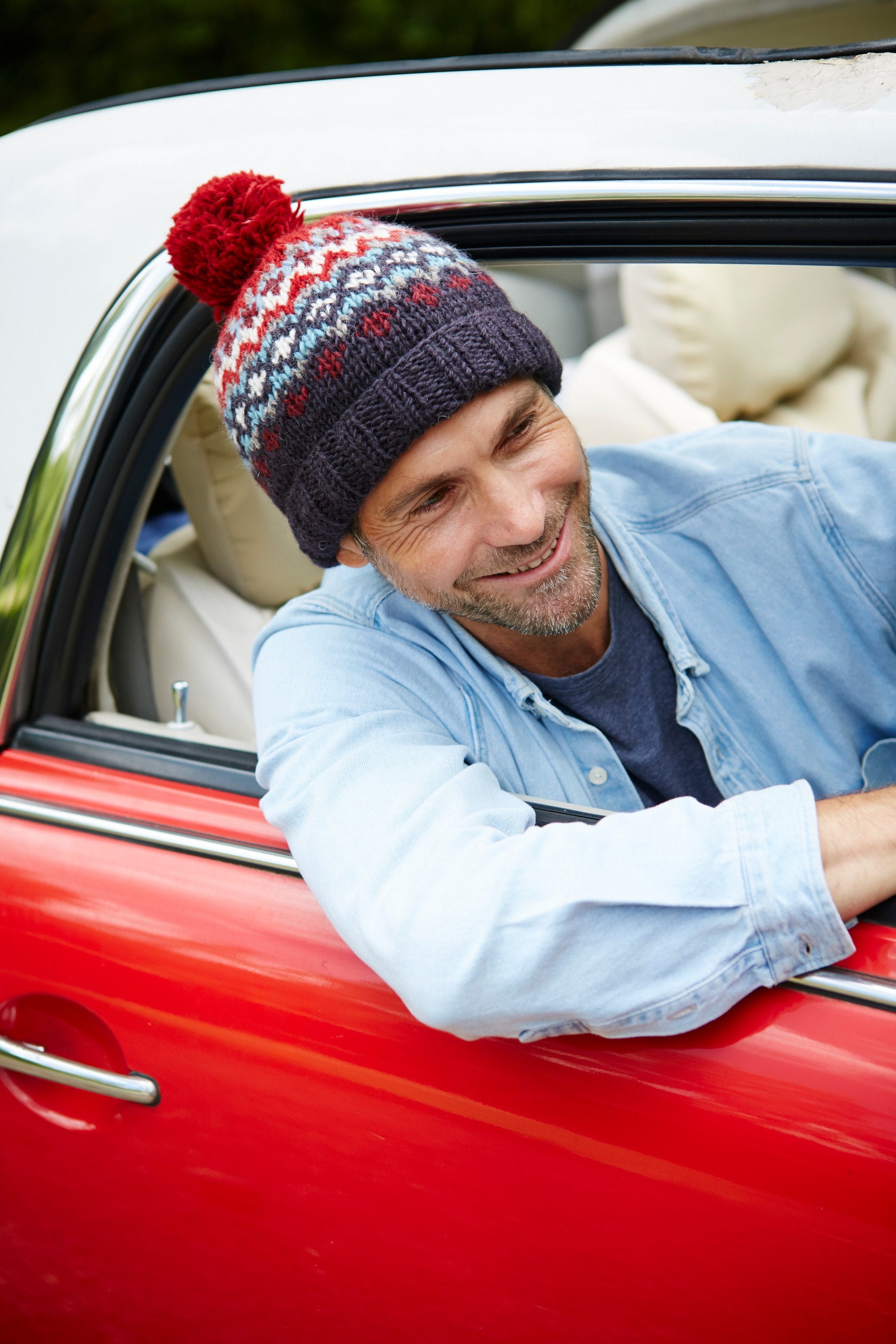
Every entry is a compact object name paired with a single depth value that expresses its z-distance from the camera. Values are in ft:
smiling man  3.41
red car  3.40
